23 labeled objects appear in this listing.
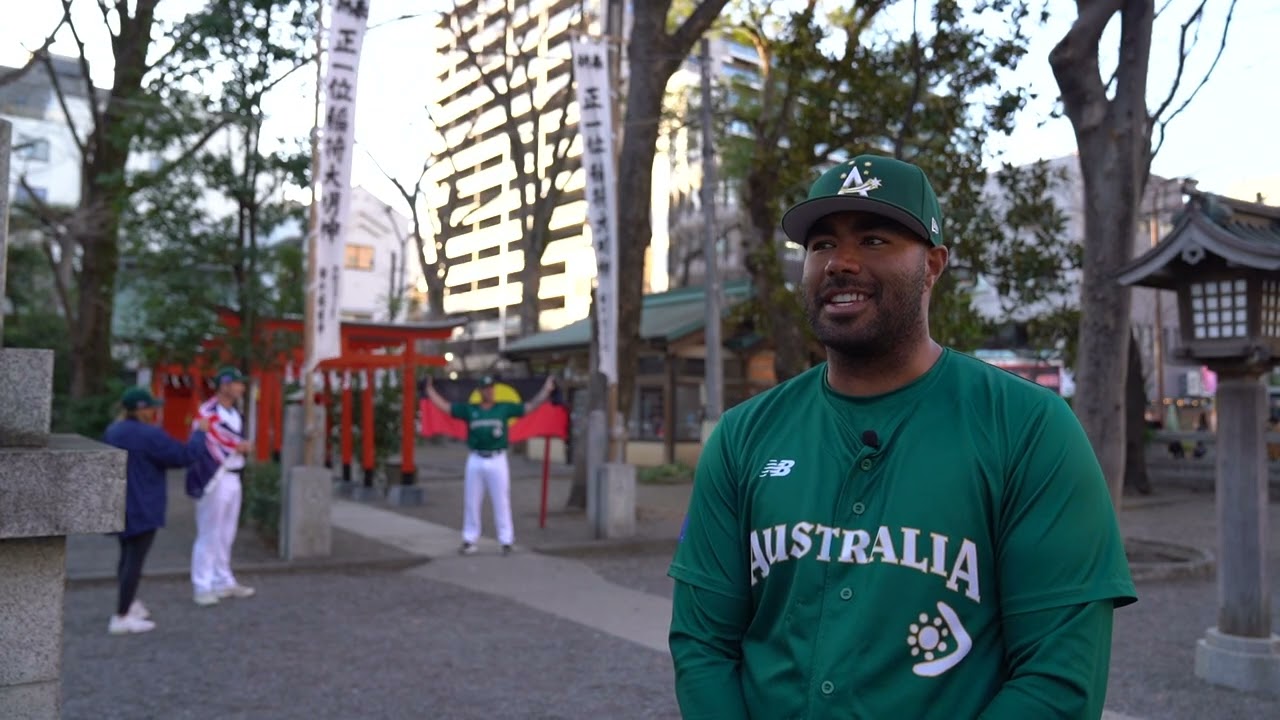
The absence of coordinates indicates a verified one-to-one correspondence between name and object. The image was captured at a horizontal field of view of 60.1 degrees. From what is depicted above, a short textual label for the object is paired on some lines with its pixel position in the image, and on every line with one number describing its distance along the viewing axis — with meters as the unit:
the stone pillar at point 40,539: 3.06
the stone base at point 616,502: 13.90
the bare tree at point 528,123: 26.38
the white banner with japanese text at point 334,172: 11.59
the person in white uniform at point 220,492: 9.11
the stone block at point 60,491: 3.05
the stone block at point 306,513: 11.68
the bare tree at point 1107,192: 10.81
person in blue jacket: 7.96
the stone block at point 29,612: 3.10
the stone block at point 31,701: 3.11
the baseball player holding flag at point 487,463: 12.34
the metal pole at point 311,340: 11.81
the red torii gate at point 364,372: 18.72
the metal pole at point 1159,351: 33.88
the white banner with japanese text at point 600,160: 13.60
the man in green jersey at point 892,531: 1.90
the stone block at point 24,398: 3.27
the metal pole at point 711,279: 20.53
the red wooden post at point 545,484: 15.04
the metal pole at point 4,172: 3.28
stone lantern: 7.06
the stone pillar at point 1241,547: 7.00
